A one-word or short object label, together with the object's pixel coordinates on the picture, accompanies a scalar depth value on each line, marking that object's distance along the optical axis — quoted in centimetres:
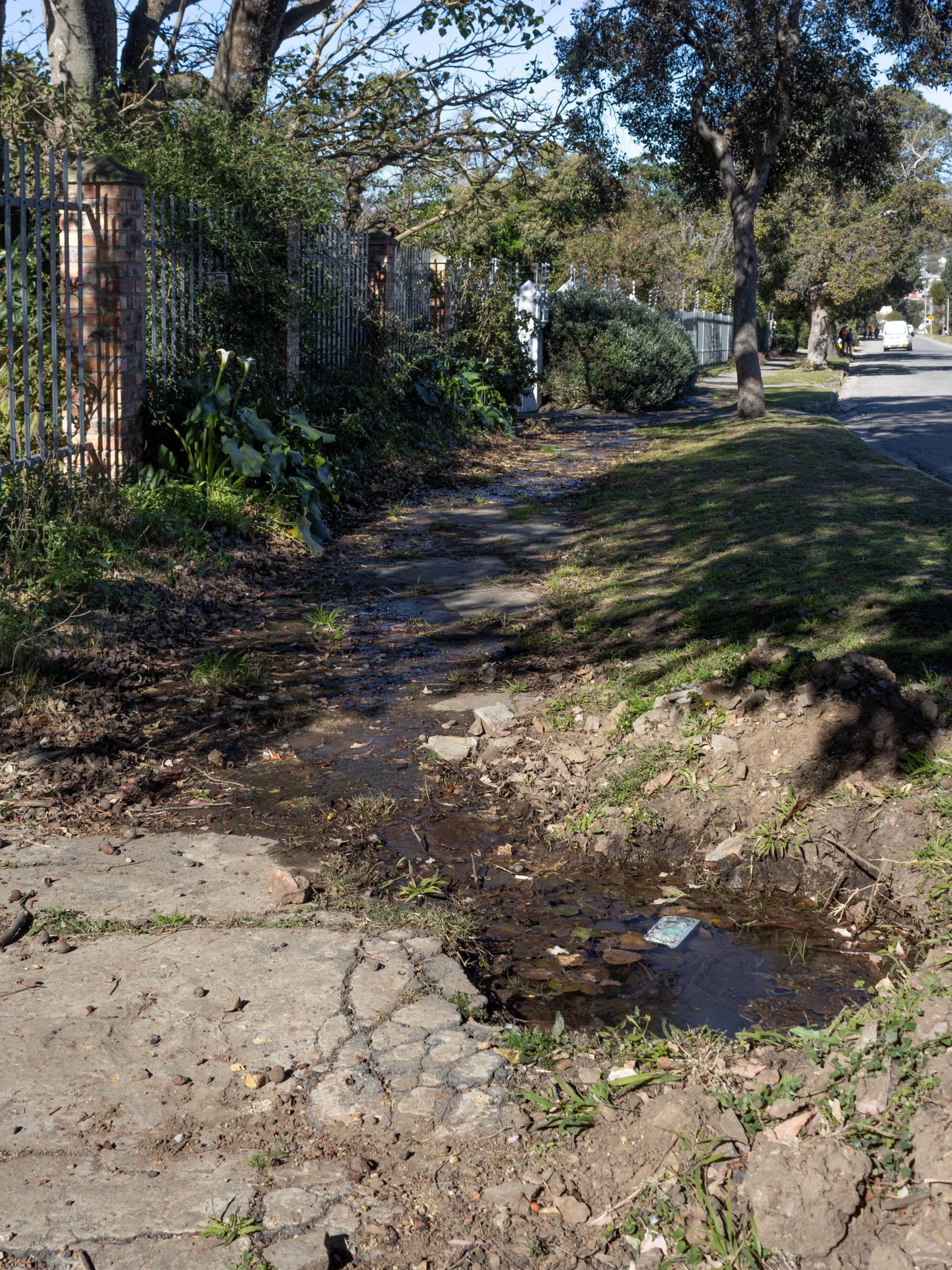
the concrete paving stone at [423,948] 337
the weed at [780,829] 407
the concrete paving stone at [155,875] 364
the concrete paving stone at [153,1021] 264
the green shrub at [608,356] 2045
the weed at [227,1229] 222
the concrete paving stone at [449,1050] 284
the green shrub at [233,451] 855
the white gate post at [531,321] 1895
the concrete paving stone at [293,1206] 229
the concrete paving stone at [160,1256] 216
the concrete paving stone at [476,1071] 276
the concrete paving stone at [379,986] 306
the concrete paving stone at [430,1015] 301
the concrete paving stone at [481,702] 552
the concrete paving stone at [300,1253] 217
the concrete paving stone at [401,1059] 281
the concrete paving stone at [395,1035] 292
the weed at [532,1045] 286
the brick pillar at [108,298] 786
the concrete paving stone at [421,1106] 263
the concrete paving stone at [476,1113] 260
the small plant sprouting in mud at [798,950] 356
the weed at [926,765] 413
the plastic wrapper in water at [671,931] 362
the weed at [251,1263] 215
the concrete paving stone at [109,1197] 224
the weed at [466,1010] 307
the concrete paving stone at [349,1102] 263
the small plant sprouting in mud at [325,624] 675
